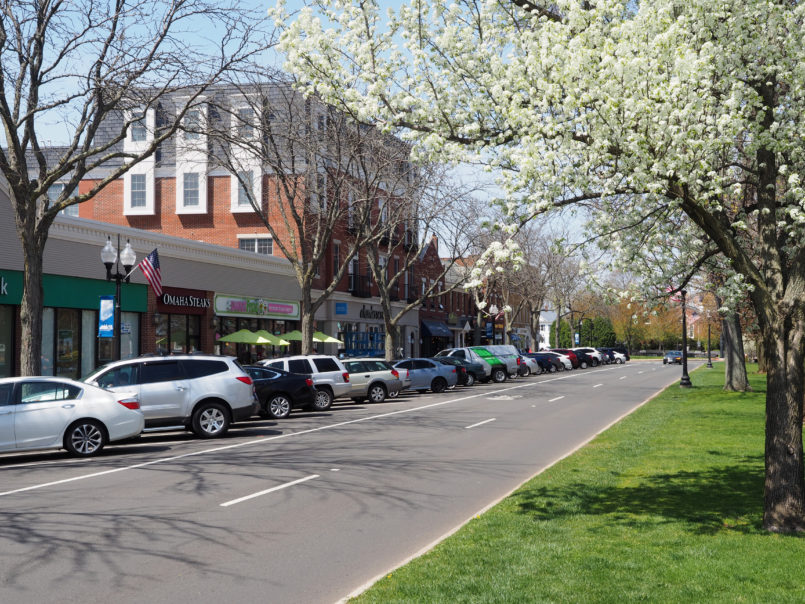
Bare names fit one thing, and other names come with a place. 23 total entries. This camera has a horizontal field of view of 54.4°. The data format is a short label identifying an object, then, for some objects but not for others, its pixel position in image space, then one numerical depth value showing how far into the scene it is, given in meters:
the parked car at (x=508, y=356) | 45.20
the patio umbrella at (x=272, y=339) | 34.35
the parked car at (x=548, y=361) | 57.09
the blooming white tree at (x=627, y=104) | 7.77
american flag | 23.75
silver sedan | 13.90
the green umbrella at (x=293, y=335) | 37.69
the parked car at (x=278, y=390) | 22.27
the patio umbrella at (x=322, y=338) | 38.47
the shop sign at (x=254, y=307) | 34.62
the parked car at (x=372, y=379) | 28.30
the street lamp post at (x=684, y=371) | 35.03
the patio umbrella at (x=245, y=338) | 33.34
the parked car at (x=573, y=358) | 65.00
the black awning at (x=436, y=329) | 62.38
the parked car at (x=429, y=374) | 34.16
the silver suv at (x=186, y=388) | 17.20
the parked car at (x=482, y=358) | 41.72
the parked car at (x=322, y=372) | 25.34
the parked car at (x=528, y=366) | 48.57
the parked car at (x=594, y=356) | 71.44
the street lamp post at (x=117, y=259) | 20.45
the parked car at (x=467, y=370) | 38.64
